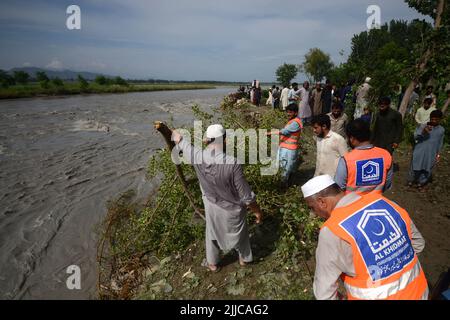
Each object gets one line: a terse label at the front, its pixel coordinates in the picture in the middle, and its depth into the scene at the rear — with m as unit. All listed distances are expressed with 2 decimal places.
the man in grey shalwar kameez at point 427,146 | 4.69
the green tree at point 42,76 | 47.88
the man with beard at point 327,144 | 3.48
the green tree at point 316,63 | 60.69
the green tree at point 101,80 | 63.12
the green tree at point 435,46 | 5.91
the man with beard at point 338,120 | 4.69
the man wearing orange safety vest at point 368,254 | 1.41
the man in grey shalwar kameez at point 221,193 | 2.57
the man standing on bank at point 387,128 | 4.77
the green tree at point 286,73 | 45.58
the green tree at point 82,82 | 46.30
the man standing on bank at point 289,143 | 4.34
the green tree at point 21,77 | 53.46
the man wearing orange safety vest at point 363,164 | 2.66
